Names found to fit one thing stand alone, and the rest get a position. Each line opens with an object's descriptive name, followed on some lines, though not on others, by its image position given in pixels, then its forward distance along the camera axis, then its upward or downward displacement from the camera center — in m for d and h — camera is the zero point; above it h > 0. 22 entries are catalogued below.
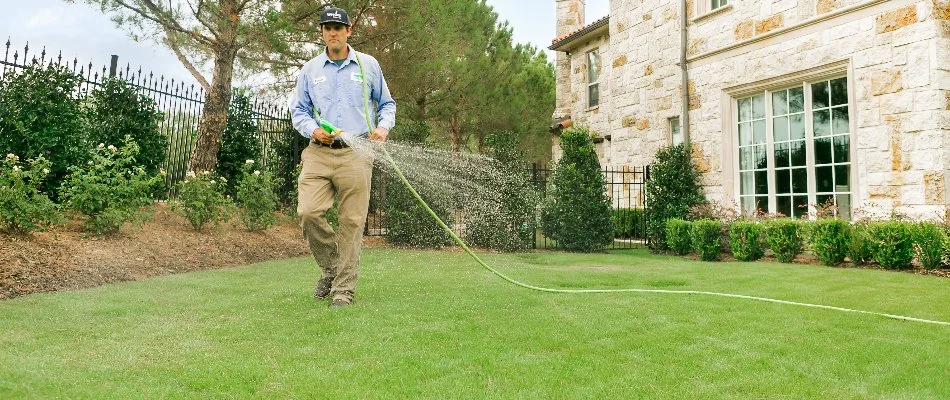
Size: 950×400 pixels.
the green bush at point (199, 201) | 7.72 +0.33
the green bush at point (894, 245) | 6.59 +0.08
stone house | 7.20 +2.16
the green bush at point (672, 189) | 9.91 +0.90
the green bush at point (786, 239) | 7.78 +0.12
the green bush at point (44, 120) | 6.64 +1.11
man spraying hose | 4.12 +0.54
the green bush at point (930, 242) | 6.41 +0.12
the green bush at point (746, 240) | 8.14 +0.09
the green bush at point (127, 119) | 8.20 +1.42
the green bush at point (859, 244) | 6.95 +0.08
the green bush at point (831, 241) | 7.19 +0.10
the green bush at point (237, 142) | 10.10 +1.42
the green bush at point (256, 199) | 8.57 +0.41
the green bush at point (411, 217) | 9.73 +0.28
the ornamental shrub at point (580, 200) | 9.87 +0.65
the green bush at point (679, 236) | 9.23 +0.12
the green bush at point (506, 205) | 9.60 +0.52
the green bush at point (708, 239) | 8.57 +0.09
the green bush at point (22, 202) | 5.66 +0.17
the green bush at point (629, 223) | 11.47 +0.37
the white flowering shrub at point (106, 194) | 6.35 +0.31
